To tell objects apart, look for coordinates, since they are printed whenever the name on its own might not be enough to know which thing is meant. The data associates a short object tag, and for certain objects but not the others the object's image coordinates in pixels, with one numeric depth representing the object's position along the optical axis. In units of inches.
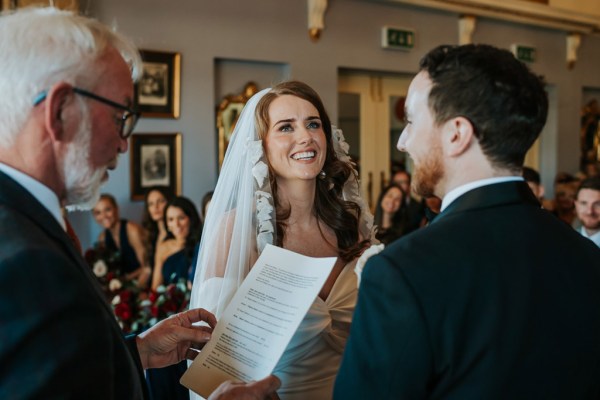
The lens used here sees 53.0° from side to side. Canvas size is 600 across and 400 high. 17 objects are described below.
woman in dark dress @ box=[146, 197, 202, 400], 190.9
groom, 48.3
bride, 93.6
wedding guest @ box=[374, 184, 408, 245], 253.6
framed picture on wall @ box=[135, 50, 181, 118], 239.8
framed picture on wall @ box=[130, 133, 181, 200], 241.9
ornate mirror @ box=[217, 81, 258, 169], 261.9
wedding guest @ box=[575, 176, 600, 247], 173.3
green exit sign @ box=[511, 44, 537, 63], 370.9
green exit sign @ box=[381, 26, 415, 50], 312.0
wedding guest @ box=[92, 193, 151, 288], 221.8
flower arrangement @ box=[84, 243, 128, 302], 175.8
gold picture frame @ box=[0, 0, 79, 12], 205.2
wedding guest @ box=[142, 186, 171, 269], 220.7
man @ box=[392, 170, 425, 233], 260.6
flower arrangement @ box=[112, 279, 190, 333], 157.3
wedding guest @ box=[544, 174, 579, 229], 267.7
